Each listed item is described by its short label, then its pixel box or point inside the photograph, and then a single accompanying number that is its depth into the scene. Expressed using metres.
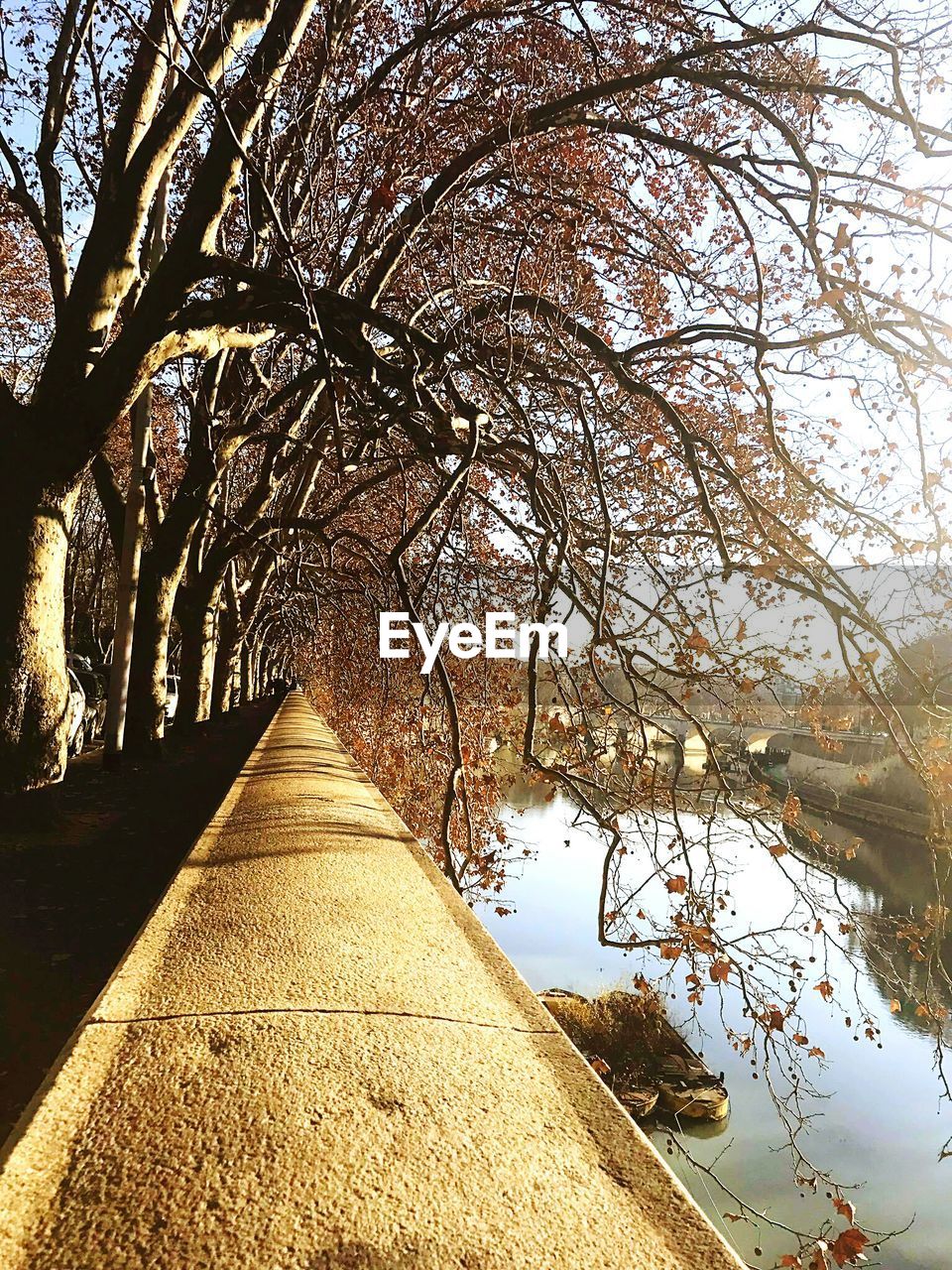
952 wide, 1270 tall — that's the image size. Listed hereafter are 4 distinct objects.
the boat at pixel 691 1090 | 13.84
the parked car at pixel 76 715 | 10.30
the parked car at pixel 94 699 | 14.01
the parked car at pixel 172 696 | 22.88
